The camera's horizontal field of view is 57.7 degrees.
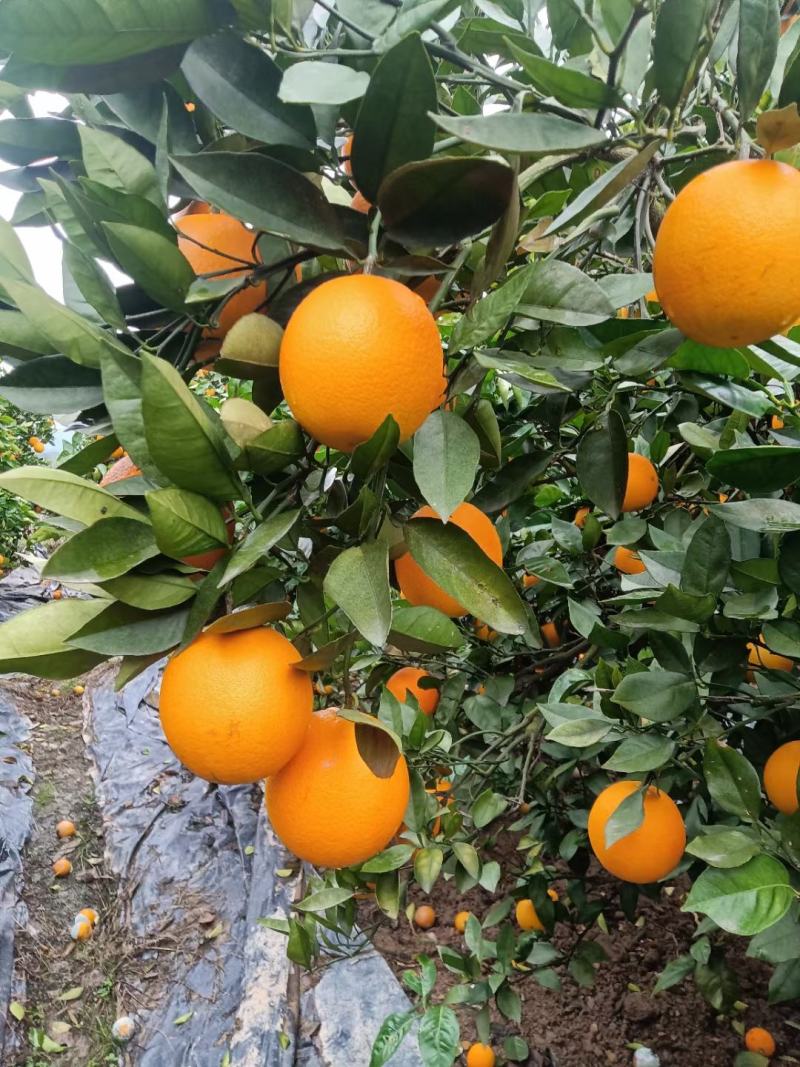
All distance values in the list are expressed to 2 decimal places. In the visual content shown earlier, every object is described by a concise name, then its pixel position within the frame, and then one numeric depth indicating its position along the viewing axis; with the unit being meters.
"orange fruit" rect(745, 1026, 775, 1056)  1.64
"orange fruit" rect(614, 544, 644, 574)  1.22
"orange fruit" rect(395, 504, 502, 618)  0.71
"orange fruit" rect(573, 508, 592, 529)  1.43
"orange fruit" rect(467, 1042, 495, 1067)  1.78
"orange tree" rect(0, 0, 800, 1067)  0.47
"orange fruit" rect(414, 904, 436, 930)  2.52
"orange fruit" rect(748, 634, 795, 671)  0.93
